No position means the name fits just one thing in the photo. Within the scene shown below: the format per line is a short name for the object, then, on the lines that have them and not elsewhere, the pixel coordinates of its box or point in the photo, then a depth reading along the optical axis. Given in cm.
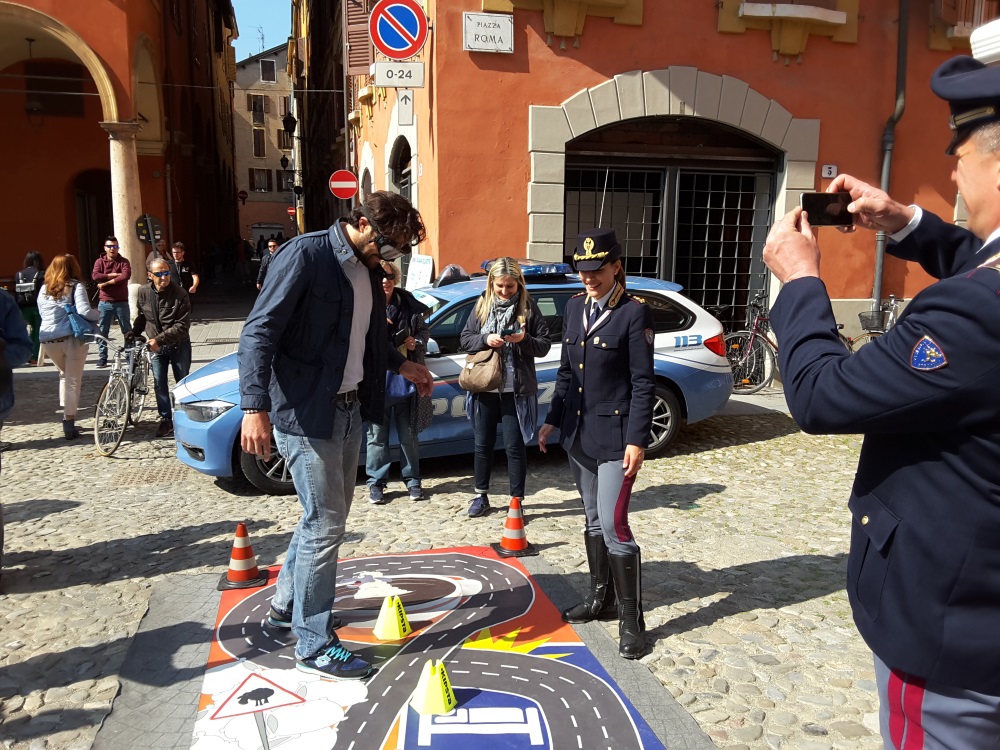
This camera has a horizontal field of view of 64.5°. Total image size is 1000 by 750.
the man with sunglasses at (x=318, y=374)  319
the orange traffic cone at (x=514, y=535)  496
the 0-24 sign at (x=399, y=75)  1005
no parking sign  956
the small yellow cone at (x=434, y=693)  319
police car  611
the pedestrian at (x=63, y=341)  790
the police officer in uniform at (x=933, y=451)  145
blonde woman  561
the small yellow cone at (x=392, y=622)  386
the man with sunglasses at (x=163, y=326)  787
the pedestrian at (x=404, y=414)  591
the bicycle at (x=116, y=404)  758
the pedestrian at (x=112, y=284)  1226
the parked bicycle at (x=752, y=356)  1039
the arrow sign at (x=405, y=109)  1073
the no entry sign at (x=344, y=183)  1406
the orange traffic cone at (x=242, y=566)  447
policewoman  373
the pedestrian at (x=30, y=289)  981
